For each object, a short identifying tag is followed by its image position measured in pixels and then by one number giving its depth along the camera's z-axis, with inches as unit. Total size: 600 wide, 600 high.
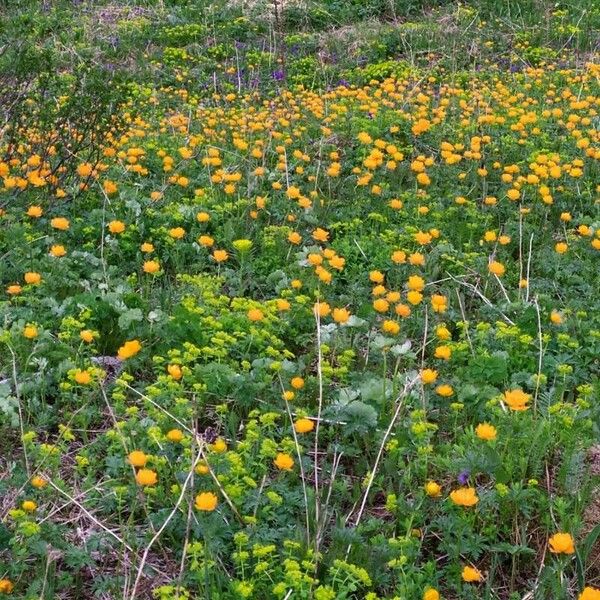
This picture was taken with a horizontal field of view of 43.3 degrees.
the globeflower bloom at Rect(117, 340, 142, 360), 106.1
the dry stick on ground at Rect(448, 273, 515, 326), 140.9
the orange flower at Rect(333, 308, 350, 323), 123.3
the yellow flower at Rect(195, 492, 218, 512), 83.9
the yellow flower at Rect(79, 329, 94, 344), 113.7
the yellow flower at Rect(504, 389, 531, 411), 99.7
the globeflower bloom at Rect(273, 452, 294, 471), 91.3
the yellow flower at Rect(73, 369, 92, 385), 100.9
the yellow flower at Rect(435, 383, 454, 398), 111.3
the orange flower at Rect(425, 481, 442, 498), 90.7
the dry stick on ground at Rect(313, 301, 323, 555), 86.8
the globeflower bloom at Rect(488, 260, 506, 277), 146.8
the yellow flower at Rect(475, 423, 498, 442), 96.9
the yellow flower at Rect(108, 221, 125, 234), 149.9
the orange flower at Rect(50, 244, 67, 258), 136.6
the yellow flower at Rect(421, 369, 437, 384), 108.1
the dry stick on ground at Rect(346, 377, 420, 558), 94.0
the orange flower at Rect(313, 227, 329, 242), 158.6
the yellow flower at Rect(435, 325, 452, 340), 123.3
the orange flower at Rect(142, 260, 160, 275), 136.8
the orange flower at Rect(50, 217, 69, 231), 148.1
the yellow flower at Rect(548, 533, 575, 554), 80.0
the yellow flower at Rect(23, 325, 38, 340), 111.8
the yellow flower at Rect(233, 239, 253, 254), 147.1
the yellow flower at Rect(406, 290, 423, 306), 128.6
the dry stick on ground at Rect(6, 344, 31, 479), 94.5
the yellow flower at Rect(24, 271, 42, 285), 128.1
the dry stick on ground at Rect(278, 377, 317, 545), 88.0
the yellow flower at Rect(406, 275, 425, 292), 132.7
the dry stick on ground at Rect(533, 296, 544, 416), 112.4
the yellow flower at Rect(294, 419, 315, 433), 96.5
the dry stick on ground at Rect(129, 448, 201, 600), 79.2
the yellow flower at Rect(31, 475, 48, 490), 88.4
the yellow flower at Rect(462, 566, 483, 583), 81.6
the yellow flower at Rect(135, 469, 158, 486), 84.3
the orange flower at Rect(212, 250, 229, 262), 144.2
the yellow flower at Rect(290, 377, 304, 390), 110.2
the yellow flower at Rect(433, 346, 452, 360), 116.0
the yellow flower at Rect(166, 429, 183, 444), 95.3
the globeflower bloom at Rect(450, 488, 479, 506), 86.1
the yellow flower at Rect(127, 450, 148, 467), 85.5
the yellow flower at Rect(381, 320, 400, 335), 119.7
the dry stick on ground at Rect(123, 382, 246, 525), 89.3
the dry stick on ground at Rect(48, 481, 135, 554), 85.5
